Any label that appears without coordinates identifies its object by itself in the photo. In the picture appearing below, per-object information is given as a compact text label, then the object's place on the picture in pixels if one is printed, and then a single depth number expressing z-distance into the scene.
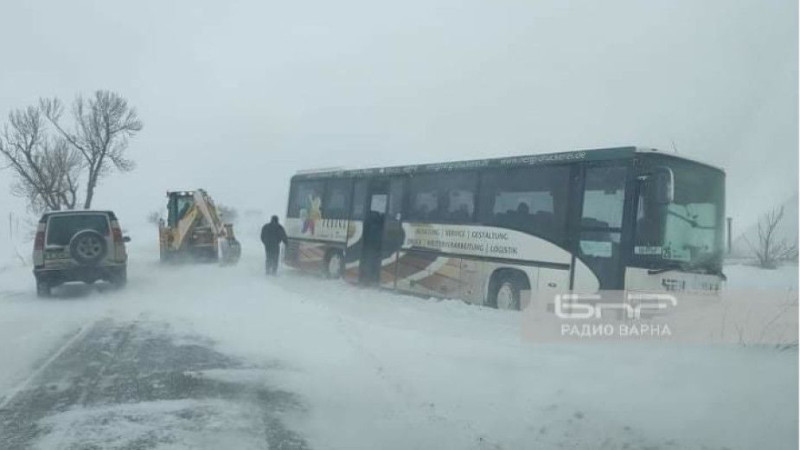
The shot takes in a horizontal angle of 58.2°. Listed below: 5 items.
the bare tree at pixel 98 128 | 41.12
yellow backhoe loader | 24.72
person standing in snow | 20.05
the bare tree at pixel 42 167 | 39.91
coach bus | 10.84
